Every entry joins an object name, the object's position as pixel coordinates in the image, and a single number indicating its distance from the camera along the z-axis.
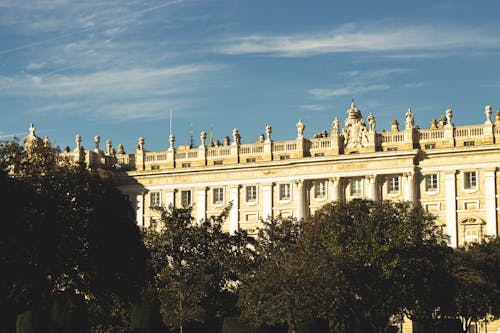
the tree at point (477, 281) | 84.00
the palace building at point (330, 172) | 116.25
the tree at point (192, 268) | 86.25
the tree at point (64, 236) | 70.75
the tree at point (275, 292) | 73.56
